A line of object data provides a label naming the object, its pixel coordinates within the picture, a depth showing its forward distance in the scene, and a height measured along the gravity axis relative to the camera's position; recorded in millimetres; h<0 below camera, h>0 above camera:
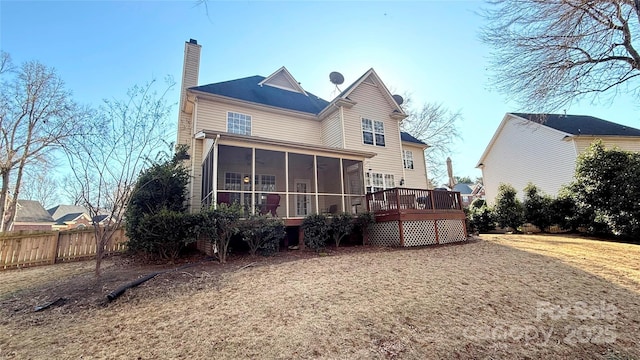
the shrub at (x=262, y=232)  7453 -204
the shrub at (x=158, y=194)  8571 +1218
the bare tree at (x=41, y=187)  18047 +4344
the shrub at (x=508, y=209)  14492 +273
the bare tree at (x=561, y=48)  8953 +5742
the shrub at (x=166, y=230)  7070 -23
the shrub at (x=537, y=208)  13875 +272
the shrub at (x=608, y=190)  10258 +837
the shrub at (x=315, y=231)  8477 -251
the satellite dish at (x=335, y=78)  16422 +8721
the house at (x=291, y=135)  10930 +4175
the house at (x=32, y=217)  28797 +1955
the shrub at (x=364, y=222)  9625 -41
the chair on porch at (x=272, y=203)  10044 +793
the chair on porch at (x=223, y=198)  10061 +1067
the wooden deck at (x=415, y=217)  9406 +42
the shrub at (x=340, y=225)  9031 -122
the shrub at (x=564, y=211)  12820 +33
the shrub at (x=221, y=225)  6977 +55
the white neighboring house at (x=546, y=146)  17328 +4622
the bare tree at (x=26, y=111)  15039 +7083
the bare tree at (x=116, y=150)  6000 +1989
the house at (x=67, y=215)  35881 +2536
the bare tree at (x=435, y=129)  24578 +8164
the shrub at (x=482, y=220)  15594 -235
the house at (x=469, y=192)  42781 +4044
